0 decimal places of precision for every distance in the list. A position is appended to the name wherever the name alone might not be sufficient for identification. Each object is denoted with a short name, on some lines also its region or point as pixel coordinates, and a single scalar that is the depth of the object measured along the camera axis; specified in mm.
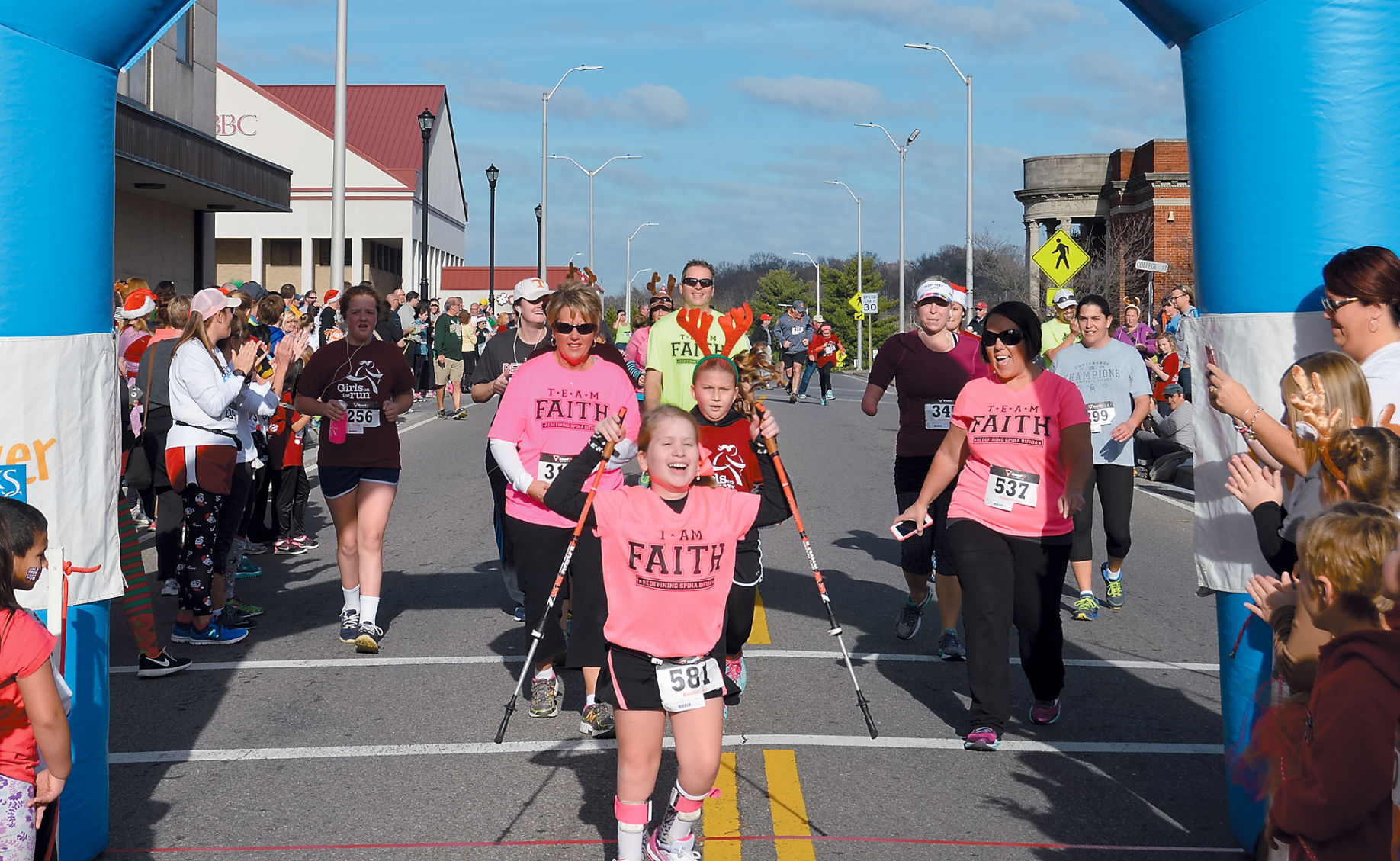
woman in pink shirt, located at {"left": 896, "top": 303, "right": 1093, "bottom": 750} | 6035
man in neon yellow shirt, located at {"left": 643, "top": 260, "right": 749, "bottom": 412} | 7434
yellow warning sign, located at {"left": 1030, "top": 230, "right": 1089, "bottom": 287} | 23562
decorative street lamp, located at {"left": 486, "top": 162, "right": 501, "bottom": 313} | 44438
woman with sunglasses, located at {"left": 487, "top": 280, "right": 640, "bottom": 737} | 6223
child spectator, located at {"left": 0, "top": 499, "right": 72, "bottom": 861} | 3314
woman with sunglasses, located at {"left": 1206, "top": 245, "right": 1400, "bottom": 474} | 4039
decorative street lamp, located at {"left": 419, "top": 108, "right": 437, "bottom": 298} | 35062
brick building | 40062
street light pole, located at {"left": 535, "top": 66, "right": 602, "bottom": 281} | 49375
